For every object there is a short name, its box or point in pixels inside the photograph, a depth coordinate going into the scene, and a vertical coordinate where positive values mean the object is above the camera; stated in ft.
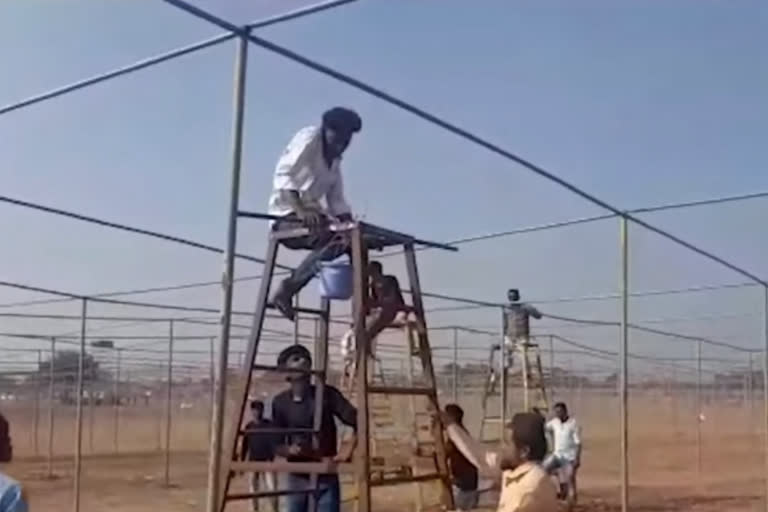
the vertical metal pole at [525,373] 47.28 +0.64
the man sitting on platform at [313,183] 18.60 +3.06
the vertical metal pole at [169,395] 45.44 -0.44
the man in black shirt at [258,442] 19.99 -0.93
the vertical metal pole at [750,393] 70.23 -0.08
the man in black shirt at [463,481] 32.53 -2.43
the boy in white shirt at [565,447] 45.09 -2.09
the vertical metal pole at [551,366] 57.87 +1.14
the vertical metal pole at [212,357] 49.73 +1.16
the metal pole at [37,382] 63.10 +0.04
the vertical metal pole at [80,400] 33.94 -0.48
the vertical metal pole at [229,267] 16.22 +1.55
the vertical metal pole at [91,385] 61.67 -0.06
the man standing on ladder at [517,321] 44.96 +2.51
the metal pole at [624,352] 29.09 +0.92
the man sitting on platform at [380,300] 18.89 +1.33
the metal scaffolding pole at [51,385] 54.06 -0.09
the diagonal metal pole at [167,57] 16.46 +4.71
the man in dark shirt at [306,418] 20.88 -0.53
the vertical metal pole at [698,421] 68.56 -1.74
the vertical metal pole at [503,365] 44.96 +0.87
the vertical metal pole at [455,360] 50.90 +1.18
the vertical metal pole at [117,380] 64.28 +0.22
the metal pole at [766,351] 40.03 +1.35
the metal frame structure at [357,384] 16.79 +0.05
